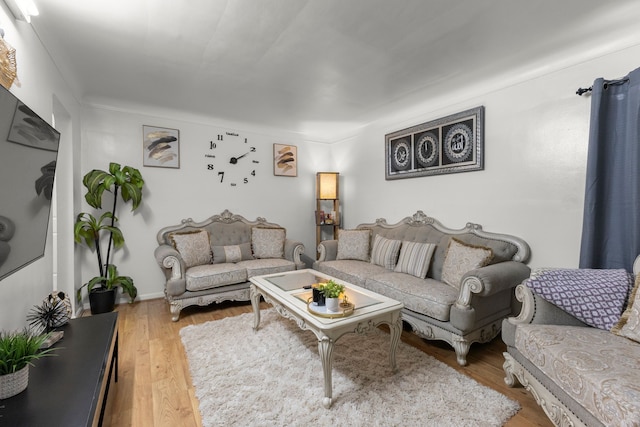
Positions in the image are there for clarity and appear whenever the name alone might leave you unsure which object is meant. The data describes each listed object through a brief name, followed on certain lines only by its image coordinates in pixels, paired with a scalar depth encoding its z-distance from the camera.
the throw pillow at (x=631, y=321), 1.54
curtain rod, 2.05
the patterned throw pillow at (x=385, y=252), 3.33
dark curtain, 1.99
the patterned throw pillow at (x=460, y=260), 2.48
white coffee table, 1.75
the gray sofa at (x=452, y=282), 2.18
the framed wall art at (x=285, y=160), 4.71
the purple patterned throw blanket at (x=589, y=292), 1.67
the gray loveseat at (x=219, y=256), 3.16
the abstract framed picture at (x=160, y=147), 3.76
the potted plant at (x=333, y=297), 1.95
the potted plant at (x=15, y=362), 1.09
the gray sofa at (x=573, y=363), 1.16
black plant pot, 3.11
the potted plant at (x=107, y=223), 3.16
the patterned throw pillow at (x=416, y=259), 2.93
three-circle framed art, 3.02
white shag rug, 1.62
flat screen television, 1.20
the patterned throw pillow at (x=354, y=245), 3.82
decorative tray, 1.87
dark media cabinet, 1.01
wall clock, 4.22
